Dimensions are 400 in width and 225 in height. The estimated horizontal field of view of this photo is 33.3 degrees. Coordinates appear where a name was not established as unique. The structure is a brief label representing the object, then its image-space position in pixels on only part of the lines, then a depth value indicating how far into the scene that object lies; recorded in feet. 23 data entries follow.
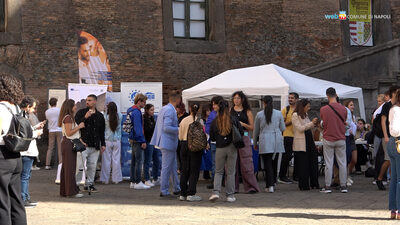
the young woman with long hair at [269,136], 36.78
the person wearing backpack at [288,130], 40.68
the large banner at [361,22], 72.28
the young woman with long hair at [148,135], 40.34
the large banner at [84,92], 49.01
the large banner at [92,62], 57.16
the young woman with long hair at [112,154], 42.83
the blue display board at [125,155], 44.16
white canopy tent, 44.50
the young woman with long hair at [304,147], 37.58
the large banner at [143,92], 51.42
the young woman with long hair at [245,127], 35.22
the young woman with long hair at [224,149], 32.04
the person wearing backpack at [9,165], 19.43
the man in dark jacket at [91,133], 35.17
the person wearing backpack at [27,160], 30.17
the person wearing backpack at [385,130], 29.89
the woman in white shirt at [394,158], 25.75
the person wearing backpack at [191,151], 32.27
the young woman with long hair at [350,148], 40.14
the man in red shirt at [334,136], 35.73
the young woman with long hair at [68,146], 34.35
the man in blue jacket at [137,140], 38.96
